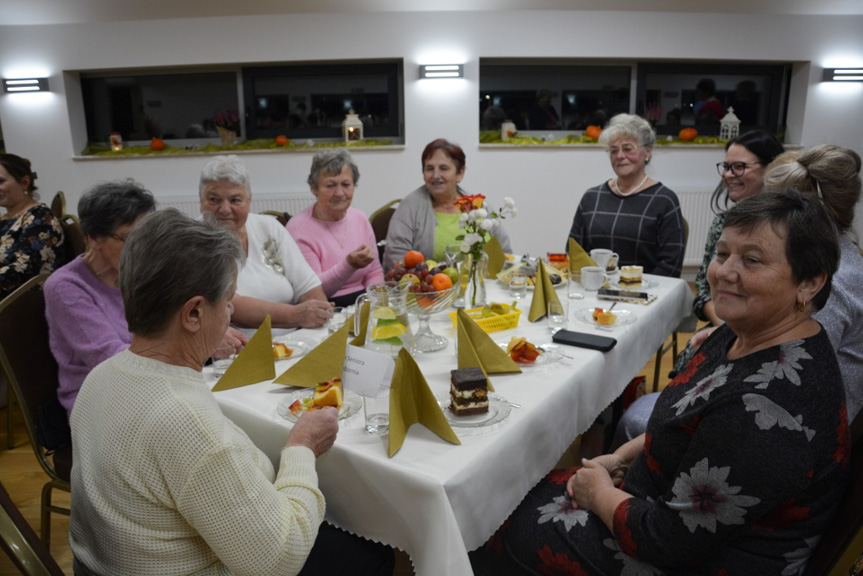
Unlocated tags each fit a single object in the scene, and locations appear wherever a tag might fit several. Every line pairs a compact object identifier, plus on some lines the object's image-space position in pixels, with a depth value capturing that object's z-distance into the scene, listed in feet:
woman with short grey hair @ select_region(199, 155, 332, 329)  7.28
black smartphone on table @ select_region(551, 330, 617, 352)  5.73
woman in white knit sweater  3.00
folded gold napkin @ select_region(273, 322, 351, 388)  4.87
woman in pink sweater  9.39
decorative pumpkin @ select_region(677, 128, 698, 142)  18.20
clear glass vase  6.81
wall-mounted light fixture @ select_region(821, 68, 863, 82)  17.33
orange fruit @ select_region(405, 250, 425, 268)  6.35
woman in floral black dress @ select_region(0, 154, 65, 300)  9.46
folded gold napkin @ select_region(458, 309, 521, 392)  5.01
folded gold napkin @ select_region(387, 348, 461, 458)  3.98
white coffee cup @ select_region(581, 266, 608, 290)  7.64
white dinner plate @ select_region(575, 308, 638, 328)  6.55
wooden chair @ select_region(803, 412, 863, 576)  3.23
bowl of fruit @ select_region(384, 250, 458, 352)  5.56
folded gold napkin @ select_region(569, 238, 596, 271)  8.17
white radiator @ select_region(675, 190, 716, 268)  17.88
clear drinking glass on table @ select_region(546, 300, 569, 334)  6.14
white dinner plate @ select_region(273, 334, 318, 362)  5.76
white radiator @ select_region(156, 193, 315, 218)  17.63
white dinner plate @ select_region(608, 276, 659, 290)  8.00
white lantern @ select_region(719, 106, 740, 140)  18.01
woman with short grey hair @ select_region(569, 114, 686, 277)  9.65
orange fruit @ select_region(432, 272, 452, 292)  5.79
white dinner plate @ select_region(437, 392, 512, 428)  4.20
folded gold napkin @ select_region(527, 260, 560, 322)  6.36
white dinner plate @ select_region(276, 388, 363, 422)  4.40
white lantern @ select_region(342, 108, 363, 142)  17.87
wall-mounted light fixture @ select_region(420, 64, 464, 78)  16.75
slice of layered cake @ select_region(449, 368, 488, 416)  4.29
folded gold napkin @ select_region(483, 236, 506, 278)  8.63
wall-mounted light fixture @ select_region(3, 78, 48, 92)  16.87
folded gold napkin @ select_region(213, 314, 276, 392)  5.00
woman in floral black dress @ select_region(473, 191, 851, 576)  3.24
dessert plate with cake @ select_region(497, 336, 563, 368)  5.29
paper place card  4.08
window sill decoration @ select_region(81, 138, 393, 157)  17.72
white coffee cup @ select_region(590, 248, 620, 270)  8.28
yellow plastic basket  6.22
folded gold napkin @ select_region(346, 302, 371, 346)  5.50
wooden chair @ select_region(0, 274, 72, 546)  5.39
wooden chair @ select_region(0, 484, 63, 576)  3.09
